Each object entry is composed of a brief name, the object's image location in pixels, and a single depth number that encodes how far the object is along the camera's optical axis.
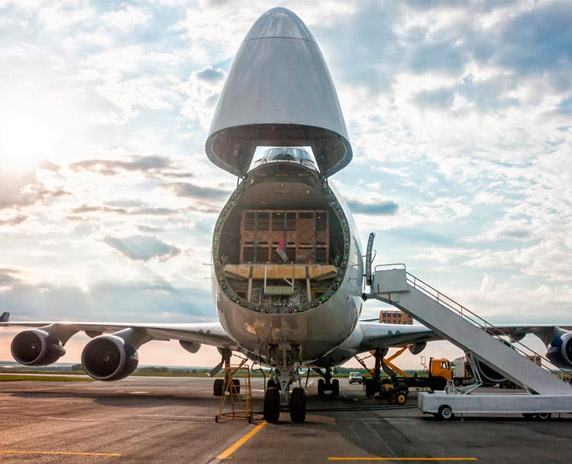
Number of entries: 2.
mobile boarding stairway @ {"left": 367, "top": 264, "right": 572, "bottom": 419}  14.51
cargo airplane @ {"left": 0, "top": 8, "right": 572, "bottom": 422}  12.07
